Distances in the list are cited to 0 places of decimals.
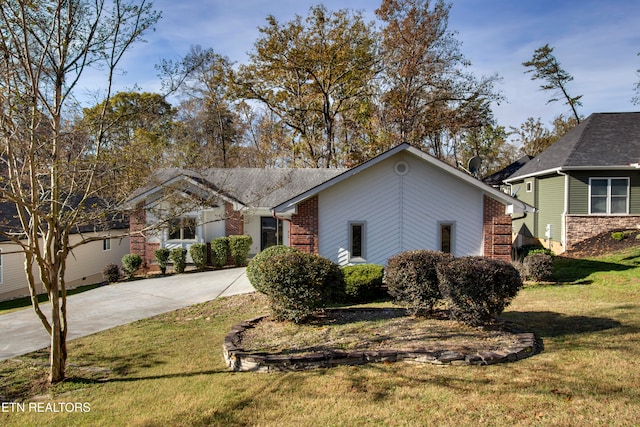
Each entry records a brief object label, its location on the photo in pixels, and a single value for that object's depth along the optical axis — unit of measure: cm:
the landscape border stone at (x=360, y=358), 609
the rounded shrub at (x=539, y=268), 1305
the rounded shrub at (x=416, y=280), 811
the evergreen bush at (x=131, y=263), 1719
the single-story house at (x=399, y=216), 1353
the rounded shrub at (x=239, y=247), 1847
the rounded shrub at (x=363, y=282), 1129
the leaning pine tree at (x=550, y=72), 3512
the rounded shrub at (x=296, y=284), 803
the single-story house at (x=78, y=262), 1738
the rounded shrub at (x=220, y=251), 1834
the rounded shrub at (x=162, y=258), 1778
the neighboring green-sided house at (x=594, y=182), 1809
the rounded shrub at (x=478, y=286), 712
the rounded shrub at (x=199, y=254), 1797
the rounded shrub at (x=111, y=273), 1652
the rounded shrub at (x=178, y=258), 1778
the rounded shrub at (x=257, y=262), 1018
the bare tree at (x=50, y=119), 579
